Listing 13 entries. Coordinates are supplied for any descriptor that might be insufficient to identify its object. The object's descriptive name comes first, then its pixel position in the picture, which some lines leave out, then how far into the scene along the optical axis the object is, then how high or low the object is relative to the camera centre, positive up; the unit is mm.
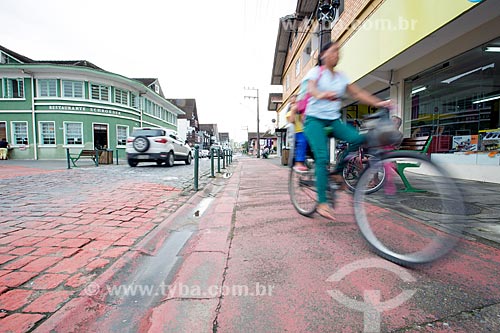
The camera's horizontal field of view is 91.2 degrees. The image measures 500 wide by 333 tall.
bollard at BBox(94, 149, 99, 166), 12117 -300
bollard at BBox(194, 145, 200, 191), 5168 -338
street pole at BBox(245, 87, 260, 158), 32556 +2623
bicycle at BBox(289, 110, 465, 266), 1707 -534
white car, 10109 +223
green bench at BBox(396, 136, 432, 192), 4328 +124
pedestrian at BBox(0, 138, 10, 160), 18558 +204
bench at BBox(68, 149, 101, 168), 11925 -122
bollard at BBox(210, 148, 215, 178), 7727 -378
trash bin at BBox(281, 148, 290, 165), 12953 -272
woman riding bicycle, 2371 +398
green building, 19672 +3681
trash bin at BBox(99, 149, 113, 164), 13828 -264
